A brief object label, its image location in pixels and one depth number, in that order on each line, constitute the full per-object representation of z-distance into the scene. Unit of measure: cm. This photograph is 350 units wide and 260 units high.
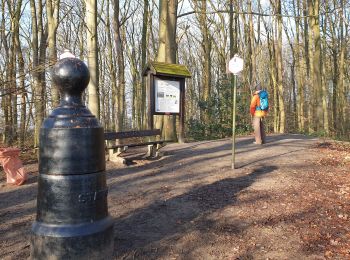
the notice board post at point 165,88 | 1042
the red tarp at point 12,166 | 727
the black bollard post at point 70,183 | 365
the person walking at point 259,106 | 1138
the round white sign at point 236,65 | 795
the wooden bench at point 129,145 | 838
